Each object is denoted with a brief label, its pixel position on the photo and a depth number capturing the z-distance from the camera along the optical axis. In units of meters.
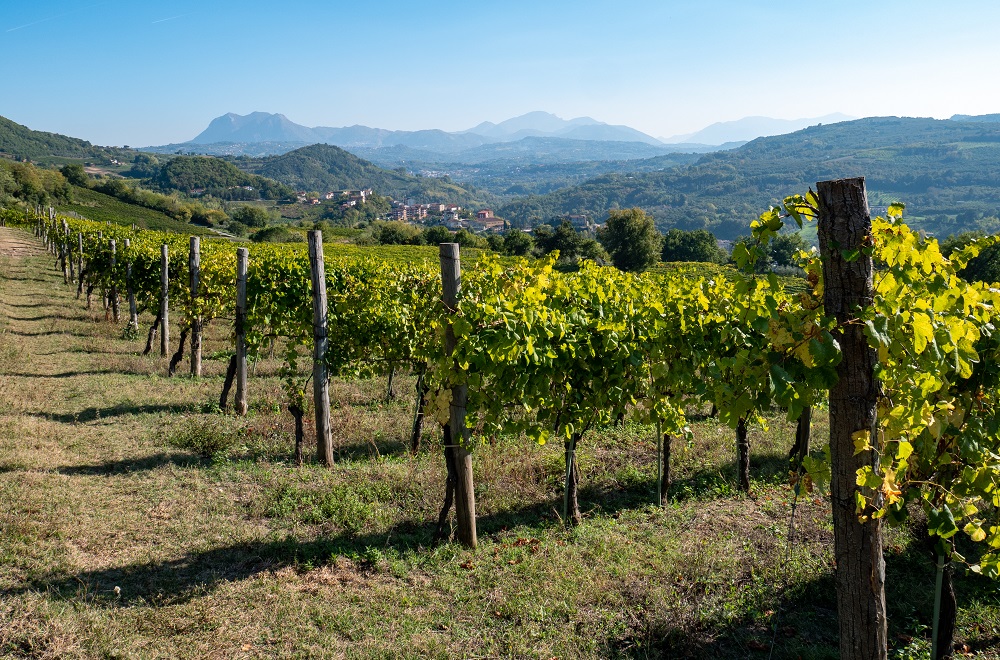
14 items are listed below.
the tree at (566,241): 71.88
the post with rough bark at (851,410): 2.62
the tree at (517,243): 76.25
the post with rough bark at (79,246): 20.46
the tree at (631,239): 72.56
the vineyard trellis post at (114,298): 16.84
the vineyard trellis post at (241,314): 9.38
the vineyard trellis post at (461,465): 5.80
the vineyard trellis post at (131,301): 15.59
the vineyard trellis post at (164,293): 13.36
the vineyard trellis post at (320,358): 7.60
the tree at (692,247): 87.06
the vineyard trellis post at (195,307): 11.34
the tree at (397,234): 82.56
